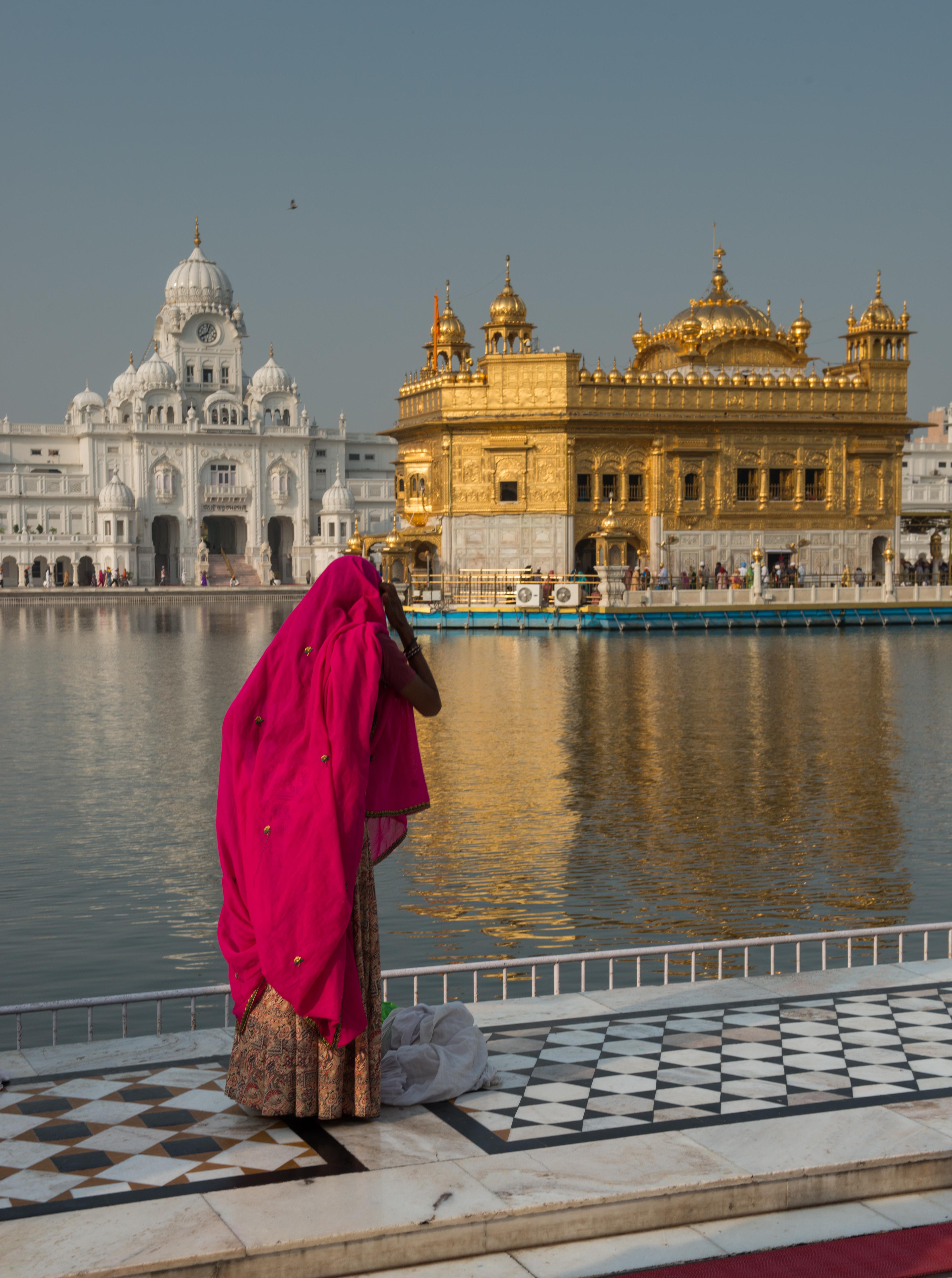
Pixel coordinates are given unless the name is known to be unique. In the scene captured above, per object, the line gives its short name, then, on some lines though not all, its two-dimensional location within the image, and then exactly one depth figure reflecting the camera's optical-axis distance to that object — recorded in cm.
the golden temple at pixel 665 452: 4262
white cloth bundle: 452
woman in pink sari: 432
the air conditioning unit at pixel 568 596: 3659
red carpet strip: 359
